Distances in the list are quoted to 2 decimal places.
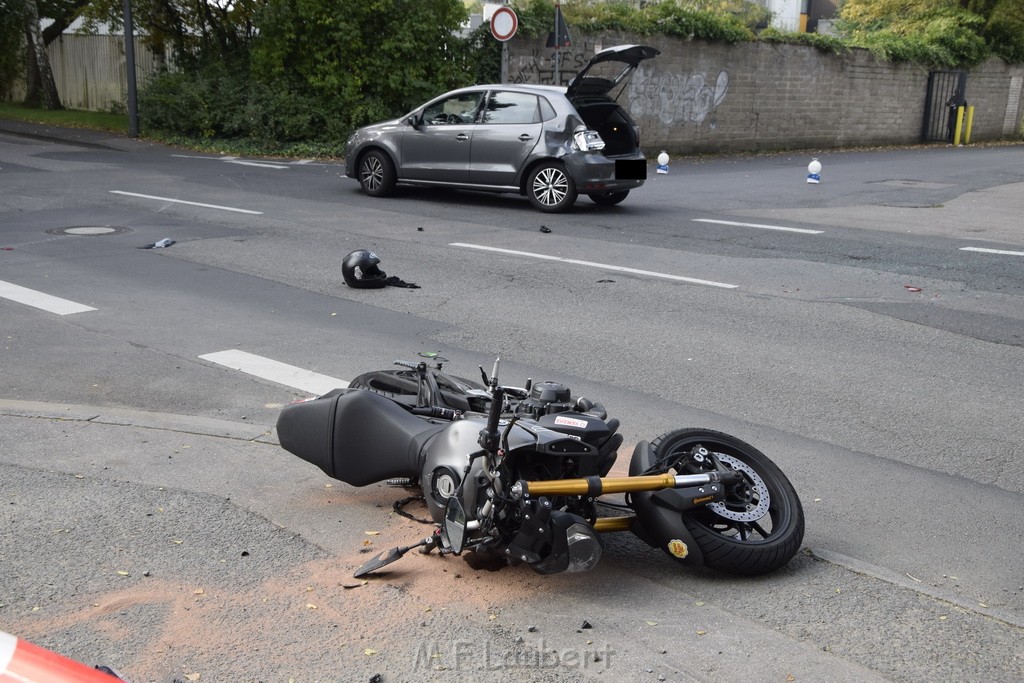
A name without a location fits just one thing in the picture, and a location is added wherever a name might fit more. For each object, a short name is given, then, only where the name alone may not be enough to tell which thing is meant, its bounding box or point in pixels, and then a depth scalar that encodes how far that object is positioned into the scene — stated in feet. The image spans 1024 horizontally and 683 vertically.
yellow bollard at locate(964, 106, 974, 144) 120.54
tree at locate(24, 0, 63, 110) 100.34
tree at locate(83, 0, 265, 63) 83.76
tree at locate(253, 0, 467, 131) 74.69
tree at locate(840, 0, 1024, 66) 114.01
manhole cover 40.27
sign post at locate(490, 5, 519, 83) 73.97
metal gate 118.73
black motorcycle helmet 31.30
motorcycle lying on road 12.48
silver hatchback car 48.52
